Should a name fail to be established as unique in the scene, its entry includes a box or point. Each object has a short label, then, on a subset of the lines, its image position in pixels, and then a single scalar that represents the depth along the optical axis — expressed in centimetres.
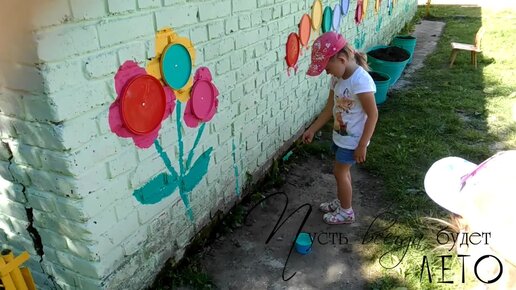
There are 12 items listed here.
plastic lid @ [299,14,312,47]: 373
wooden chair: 696
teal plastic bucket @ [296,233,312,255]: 274
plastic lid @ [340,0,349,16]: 466
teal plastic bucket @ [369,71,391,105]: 502
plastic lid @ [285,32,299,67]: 359
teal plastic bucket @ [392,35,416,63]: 698
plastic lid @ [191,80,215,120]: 244
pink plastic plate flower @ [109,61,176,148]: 189
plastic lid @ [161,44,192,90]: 214
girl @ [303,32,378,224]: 260
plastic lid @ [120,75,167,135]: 194
